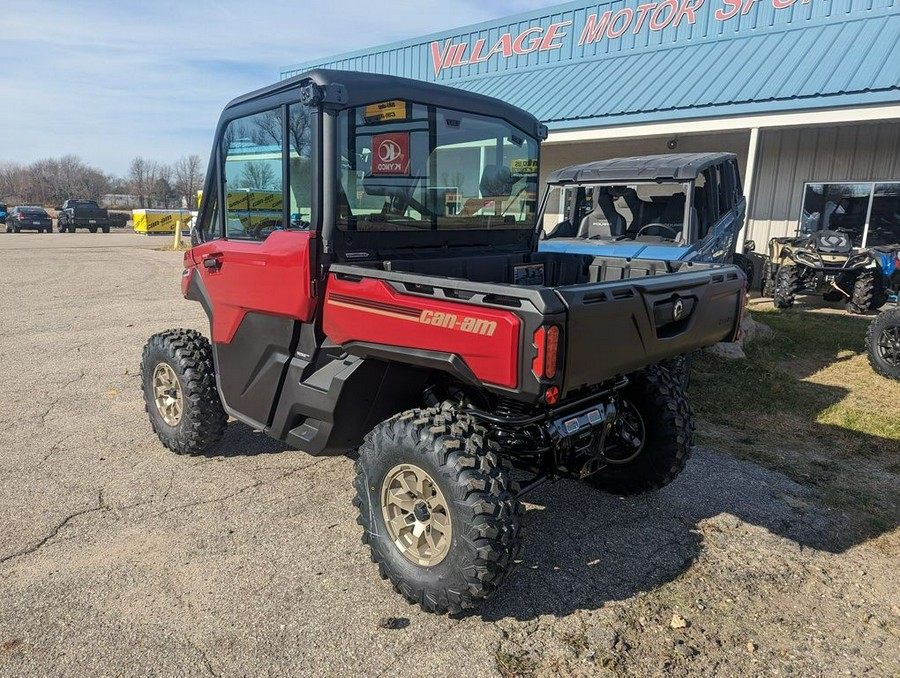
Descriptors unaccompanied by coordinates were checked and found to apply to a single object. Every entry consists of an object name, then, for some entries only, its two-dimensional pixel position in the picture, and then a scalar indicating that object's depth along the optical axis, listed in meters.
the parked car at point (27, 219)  33.31
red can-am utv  2.62
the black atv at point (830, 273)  10.34
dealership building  10.70
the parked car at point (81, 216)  34.88
